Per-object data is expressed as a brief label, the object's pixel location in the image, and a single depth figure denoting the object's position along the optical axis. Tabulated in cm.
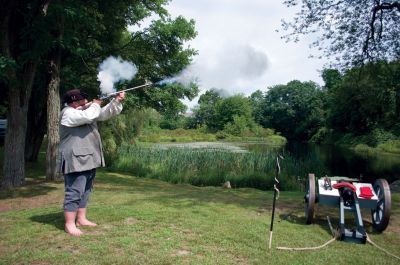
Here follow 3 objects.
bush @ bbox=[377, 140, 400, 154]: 4119
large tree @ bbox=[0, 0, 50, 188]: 897
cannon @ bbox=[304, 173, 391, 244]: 576
